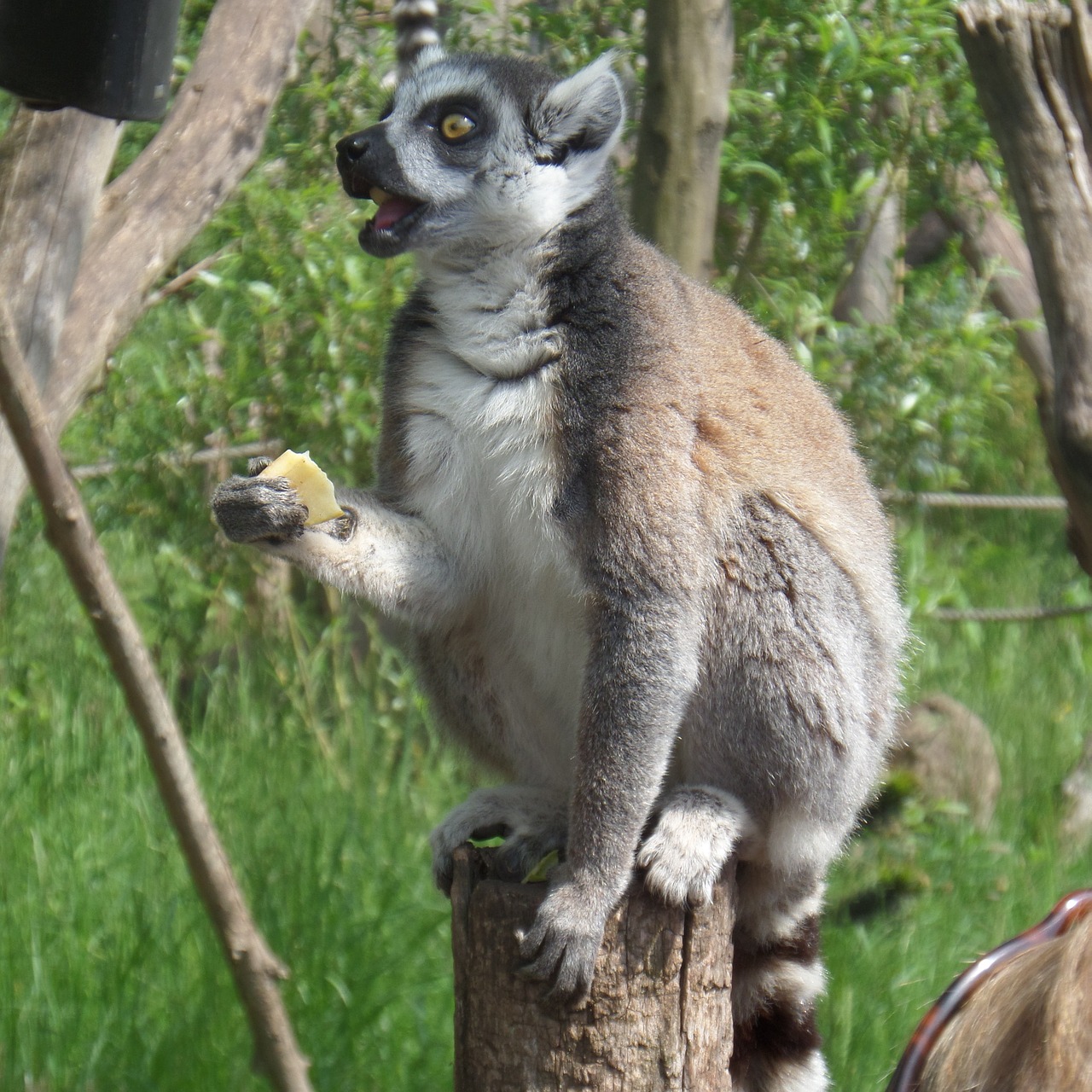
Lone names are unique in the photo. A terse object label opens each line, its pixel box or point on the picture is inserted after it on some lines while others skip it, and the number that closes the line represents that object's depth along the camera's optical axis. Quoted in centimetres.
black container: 432
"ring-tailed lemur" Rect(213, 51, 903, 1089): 475
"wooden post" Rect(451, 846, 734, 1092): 425
